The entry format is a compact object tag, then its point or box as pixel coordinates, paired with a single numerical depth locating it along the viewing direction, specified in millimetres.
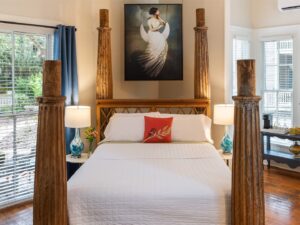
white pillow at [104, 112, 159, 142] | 3996
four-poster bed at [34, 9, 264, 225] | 2104
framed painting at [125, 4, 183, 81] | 4766
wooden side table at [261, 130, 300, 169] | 4734
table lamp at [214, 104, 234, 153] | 4133
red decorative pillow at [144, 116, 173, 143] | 3902
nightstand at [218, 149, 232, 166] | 4062
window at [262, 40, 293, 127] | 5191
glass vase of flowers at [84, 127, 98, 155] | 4195
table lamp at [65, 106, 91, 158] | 3996
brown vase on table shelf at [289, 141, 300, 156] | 4773
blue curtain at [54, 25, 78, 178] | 4137
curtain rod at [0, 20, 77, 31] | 3765
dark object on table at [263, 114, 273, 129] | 5312
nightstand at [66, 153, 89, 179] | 3975
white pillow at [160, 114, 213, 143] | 3965
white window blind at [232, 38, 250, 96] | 5328
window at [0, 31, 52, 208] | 3840
